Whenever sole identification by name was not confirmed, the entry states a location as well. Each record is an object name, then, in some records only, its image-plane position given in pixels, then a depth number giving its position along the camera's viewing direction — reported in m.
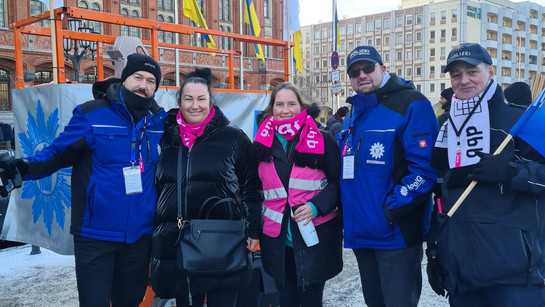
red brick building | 26.73
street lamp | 9.32
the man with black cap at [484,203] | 2.33
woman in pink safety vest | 3.09
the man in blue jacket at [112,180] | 2.85
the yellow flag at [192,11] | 11.55
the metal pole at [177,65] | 5.78
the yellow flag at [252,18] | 12.12
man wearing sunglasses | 2.76
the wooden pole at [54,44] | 4.17
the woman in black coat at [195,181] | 2.87
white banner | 4.18
